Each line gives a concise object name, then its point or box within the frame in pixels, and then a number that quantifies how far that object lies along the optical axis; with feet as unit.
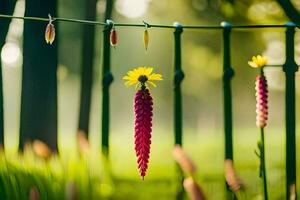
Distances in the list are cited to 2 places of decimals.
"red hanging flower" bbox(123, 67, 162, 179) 13.41
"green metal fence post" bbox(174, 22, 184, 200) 14.99
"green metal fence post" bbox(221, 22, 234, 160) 14.91
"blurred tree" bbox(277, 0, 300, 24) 20.14
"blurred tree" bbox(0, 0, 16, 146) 18.62
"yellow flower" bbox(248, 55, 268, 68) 14.35
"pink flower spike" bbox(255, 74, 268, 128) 13.71
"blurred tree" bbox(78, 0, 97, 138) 21.70
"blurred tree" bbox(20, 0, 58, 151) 18.11
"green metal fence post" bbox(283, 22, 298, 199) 15.47
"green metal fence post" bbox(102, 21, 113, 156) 15.02
